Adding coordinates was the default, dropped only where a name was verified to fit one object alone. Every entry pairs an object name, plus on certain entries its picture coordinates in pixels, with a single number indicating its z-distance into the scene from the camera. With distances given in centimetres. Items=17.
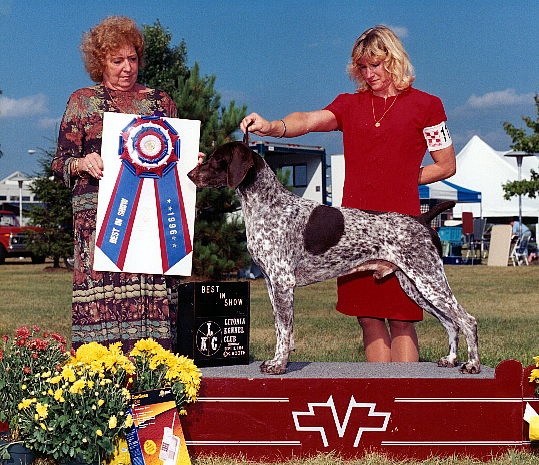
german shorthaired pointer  302
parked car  2113
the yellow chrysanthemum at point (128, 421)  238
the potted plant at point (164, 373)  266
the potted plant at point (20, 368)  257
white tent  2970
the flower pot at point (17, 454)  248
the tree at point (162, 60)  1755
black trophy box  325
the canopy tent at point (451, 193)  2122
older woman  329
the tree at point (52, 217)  1800
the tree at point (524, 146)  1992
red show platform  282
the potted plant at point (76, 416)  234
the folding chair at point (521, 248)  1881
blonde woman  332
